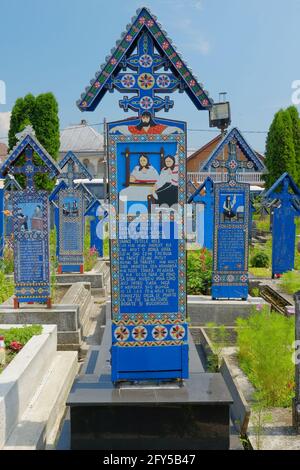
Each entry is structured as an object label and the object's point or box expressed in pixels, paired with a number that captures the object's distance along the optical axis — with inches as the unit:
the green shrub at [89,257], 513.0
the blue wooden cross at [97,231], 599.1
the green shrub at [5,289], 373.4
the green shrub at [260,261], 552.4
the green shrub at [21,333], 249.1
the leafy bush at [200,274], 387.5
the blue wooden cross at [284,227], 467.8
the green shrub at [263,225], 1003.3
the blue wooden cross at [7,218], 581.6
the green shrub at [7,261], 462.3
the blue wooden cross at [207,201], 585.0
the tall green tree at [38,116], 1002.1
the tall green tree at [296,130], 1206.9
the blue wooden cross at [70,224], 485.4
